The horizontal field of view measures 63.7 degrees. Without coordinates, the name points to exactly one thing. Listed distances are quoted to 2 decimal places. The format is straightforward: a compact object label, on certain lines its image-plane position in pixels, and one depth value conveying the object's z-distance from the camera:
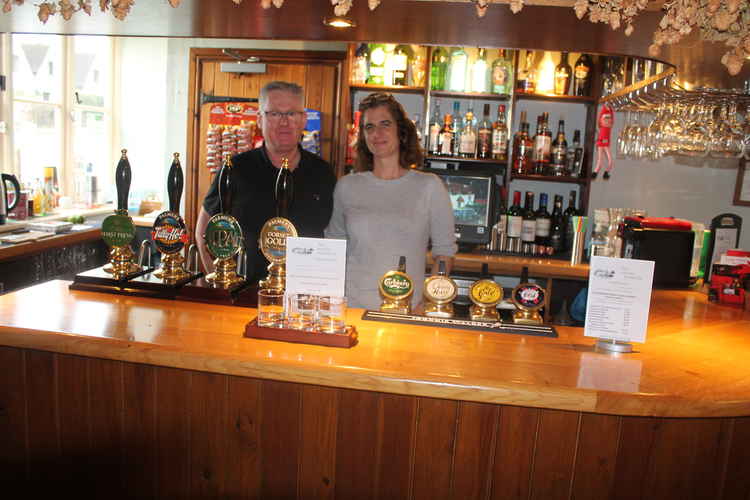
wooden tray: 1.65
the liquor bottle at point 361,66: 4.07
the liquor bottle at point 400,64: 4.02
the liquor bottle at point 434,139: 4.11
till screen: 3.95
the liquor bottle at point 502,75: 4.00
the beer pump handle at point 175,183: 2.16
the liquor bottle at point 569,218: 4.25
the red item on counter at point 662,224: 2.95
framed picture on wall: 4.23
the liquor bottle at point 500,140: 4.05
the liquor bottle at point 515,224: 4.10
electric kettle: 3.70
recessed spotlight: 1.89
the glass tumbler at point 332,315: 1.69
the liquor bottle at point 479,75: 4.01
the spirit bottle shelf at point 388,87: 4.04
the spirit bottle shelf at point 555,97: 4.00
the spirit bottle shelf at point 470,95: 4.00
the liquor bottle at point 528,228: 4.09
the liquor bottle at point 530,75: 4.01
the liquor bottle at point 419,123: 4.14
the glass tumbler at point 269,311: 1.73
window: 4.40
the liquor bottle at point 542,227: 4.11
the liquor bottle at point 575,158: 4.14
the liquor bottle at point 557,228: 4.22
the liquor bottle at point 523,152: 4.11
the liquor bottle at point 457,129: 4.11
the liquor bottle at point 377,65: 4.07
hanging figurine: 4.02
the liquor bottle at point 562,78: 4.04
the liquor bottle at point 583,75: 4.04
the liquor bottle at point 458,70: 4.05
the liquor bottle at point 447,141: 4.08
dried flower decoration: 1.50
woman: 2.53
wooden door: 4.41
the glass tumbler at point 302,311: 1.73
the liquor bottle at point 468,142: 4.05
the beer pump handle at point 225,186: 2.12
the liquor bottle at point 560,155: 4.12
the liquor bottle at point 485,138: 4.09
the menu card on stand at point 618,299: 1.67
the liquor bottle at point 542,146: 4.10
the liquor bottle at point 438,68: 4.12
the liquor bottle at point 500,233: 4.14
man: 2.73
